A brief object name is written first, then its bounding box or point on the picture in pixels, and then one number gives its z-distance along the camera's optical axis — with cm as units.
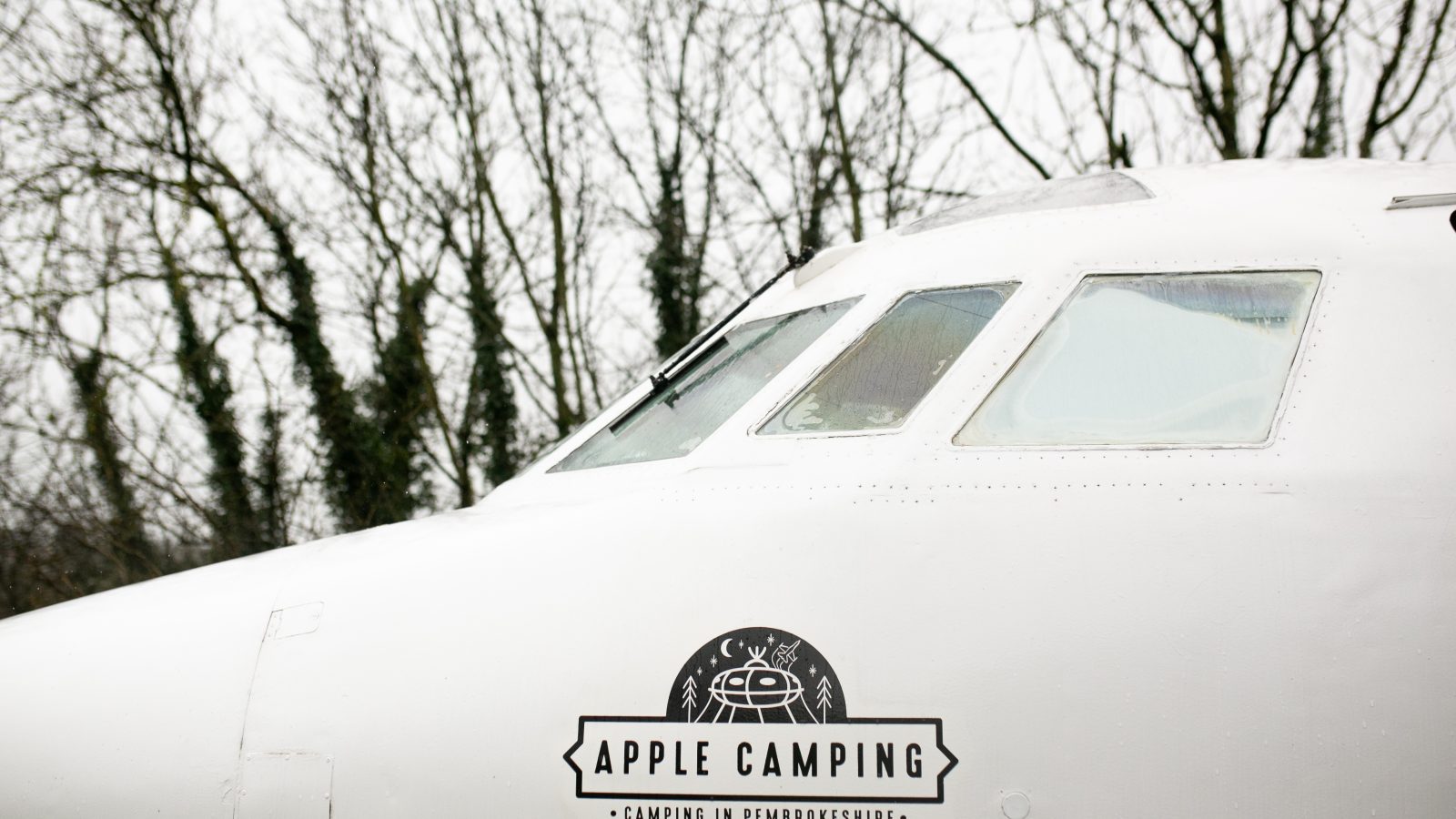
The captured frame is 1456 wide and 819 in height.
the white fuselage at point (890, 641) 282
